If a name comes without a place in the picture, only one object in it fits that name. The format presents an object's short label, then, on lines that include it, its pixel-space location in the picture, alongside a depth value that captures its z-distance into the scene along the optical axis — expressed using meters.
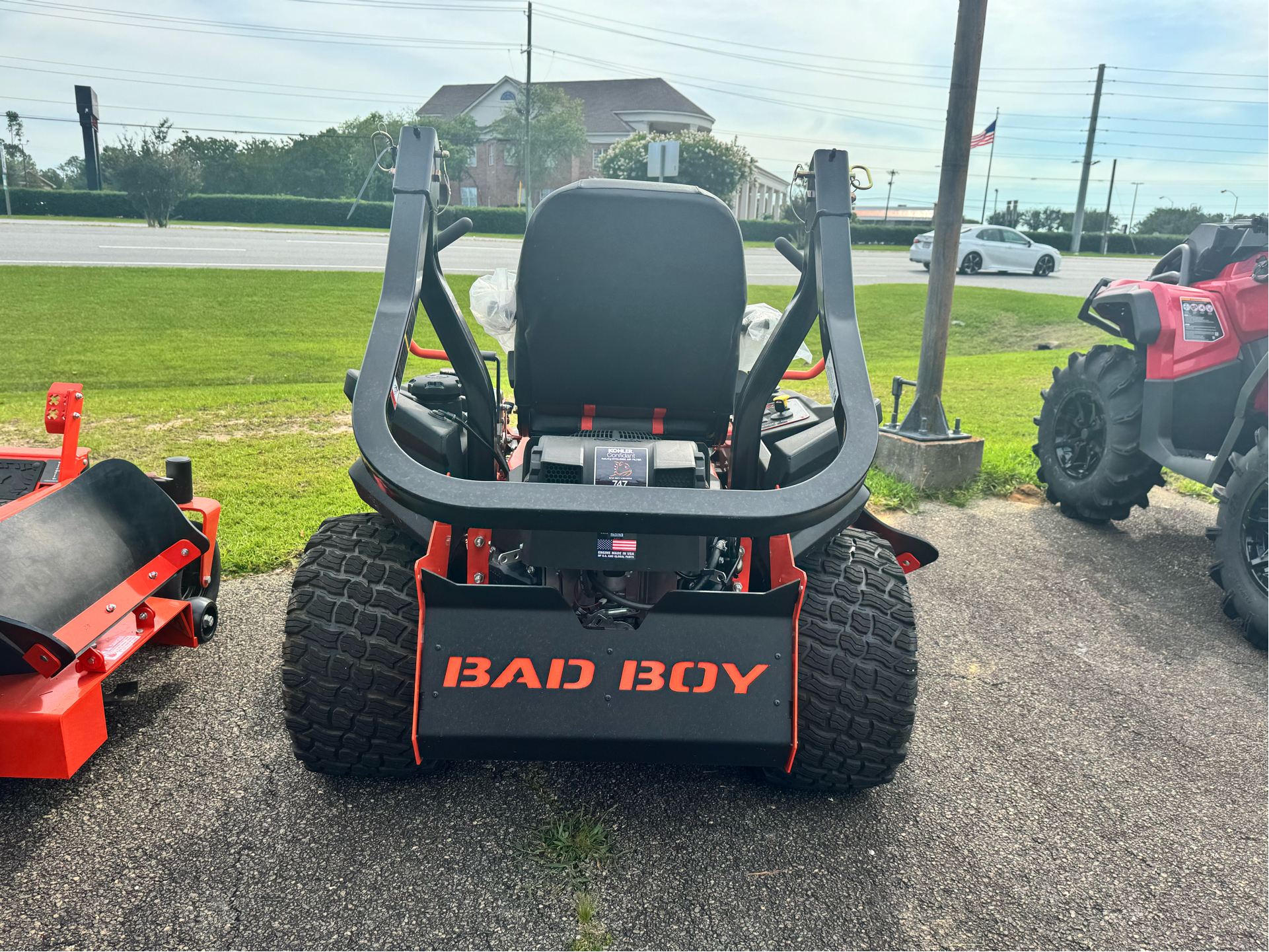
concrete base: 5.29
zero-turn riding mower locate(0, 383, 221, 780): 1.98
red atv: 3.72
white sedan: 19.91
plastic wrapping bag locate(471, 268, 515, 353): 3.04
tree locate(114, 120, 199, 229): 24.84
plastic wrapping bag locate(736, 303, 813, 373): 3.03
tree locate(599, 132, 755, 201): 32.00
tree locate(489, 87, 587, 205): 39.22
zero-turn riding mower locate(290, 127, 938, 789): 1.87
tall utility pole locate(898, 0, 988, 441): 5.07
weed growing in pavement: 1.91
